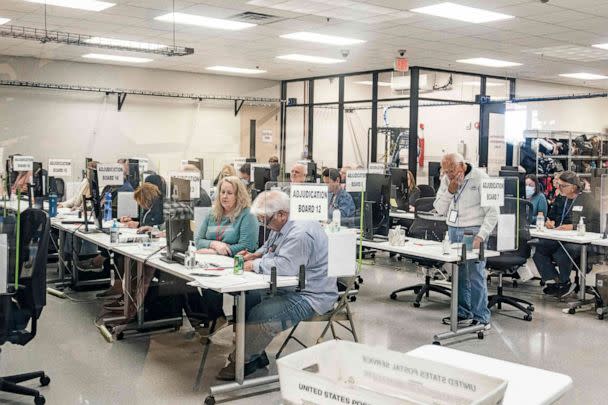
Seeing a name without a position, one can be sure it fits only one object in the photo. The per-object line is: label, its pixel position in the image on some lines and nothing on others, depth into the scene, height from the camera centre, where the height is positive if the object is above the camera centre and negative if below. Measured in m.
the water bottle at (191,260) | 4.60 -0.69
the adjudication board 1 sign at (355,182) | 6.78 -0.24
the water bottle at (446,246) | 5.51 -0.72
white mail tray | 1.18 -0.42
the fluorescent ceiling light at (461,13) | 7.36 +1.63
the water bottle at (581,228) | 6.62 -0.67
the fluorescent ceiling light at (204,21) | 8.03 +1.67
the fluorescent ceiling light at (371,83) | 12.63 +1.41
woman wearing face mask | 7.54 -0.49
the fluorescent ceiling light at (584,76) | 13.15 +1.65
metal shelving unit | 11.27 +0.26
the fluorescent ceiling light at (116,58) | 11.41 +1.70
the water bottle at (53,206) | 7.64 -0.56
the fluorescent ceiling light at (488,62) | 11.32 +1.65
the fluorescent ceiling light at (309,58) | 11.30 +1.69
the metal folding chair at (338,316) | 4.44 -1.04
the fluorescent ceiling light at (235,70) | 12.80 +1.70
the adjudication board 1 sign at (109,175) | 6.64 -0.18
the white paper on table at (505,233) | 5.96 -0.66
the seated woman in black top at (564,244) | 6.85 -0.87
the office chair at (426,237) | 6.45 -0.77
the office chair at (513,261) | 6.25 -0.94
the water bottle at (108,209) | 7.02 -0.54
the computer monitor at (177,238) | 4.81 -0.58
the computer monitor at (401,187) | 8.64 -0.37
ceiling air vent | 7.83 +1.65
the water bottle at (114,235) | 5.76 -0.66
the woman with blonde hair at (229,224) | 5.18 -0.52
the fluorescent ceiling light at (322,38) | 9.23 +1.67
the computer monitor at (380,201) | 6.39 -0.40
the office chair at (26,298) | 3.80 -0.80
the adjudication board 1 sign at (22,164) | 8.77 -0.10
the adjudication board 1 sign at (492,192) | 5.65 -0.28
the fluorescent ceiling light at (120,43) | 7.57 +1.32
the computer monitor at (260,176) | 9.93 -0.27
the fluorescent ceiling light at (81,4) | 7.42 +1.69
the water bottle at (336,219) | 4.80 -0.49
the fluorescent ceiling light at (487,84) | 13.05 +1.47
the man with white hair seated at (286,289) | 4.24 -0.81
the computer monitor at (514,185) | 6.85 -0.27
